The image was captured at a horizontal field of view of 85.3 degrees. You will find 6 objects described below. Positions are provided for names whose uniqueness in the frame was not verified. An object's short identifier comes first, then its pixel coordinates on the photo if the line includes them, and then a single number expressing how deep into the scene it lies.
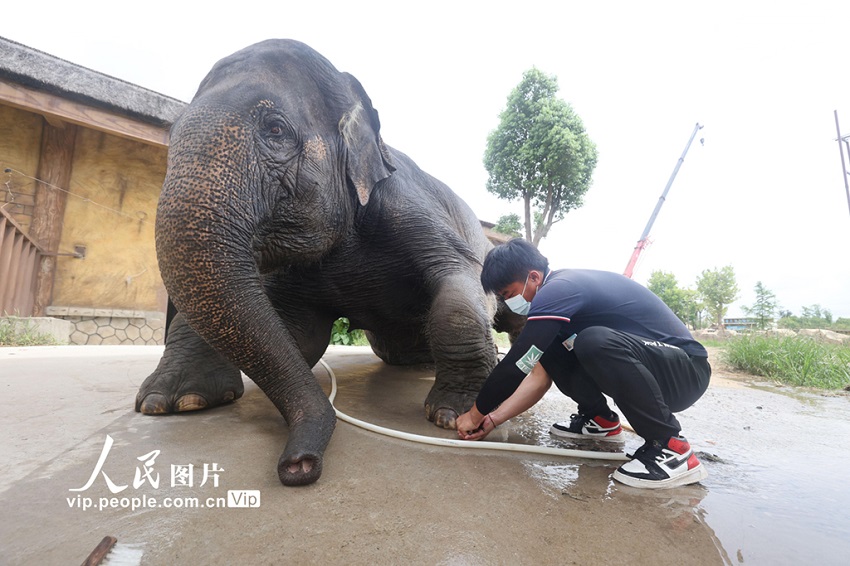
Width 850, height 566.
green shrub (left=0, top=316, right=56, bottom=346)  5.90
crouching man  1.73
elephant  1.69
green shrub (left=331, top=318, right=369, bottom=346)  9.32
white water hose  1.89
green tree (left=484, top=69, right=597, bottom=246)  17.34
